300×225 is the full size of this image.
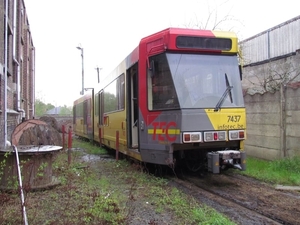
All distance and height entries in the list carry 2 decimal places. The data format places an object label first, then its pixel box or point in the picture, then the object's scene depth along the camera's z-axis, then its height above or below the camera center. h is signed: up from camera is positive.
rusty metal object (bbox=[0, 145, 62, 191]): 5.92 -0.90
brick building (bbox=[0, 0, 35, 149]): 9.55 +2.20
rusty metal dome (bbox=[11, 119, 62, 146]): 8.64 -0.40
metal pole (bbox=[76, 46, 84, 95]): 31.25 +6.20
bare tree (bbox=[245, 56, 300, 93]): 13.17 +2.20
